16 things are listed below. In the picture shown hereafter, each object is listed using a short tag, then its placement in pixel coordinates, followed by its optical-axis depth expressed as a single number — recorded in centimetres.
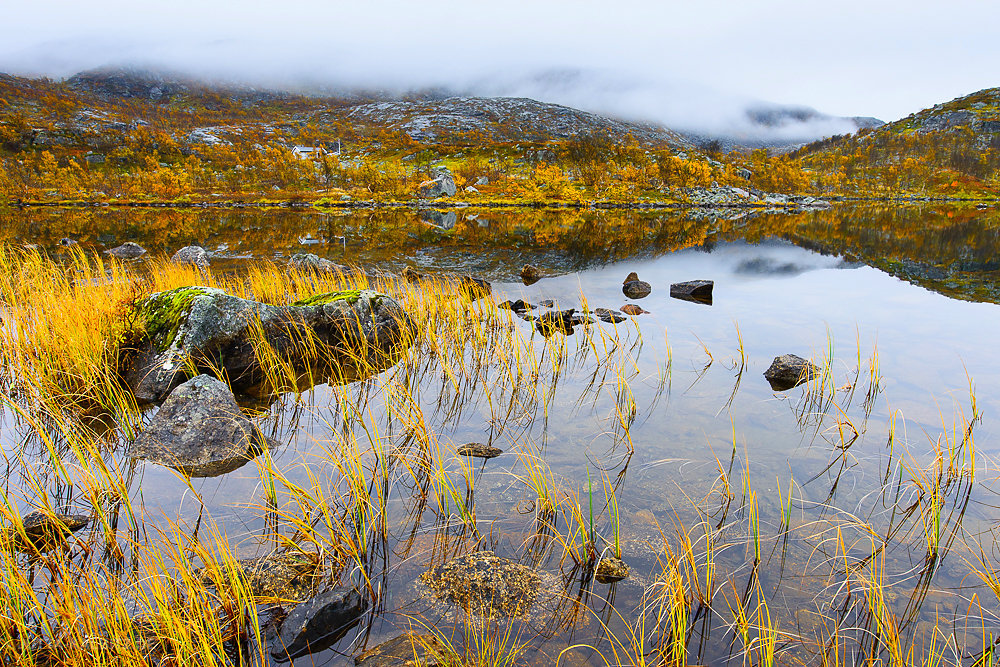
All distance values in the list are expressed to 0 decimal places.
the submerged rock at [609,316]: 1124
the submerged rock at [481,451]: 548
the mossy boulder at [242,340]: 729
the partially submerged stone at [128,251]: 2008
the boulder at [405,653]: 301
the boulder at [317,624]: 312
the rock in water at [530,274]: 1721
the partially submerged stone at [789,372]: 761
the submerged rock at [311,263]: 1479
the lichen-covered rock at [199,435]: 520
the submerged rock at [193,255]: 1810
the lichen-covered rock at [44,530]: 378
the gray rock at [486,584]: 346
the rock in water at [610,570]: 375
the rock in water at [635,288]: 1454
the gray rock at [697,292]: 1397
